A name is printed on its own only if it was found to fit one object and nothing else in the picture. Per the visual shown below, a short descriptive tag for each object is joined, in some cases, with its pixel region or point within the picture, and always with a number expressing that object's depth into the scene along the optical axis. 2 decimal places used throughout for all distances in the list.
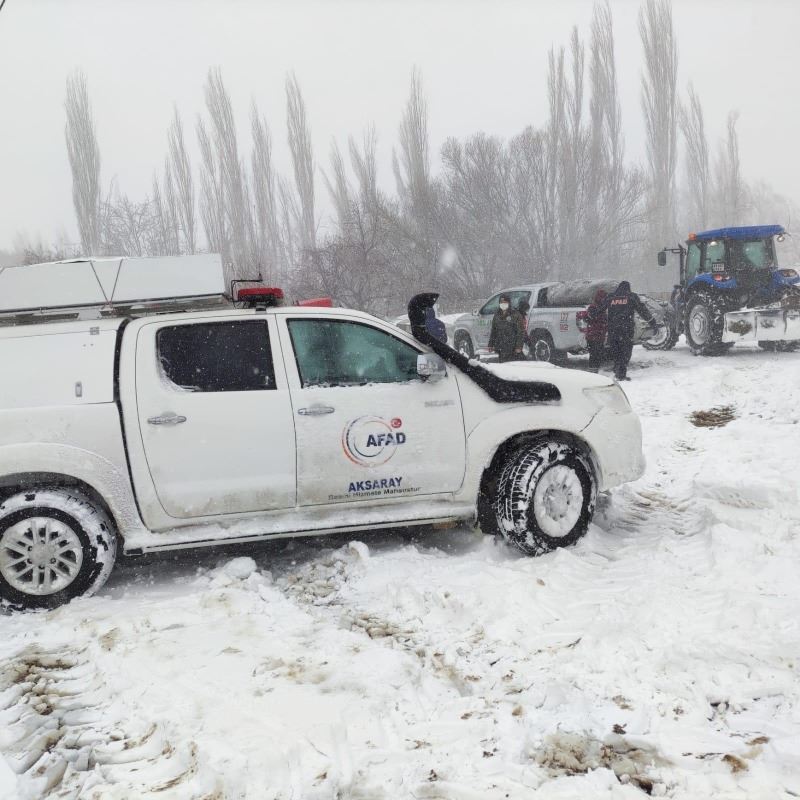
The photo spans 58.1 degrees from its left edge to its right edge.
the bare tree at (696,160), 35.12
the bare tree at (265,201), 34.75
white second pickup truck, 12.83
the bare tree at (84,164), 30.23
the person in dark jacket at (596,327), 11.48
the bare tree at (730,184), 37.59
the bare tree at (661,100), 31.02
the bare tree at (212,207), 34.19
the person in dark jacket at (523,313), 11.03
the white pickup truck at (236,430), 3.96
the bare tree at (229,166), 34.15
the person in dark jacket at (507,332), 10.95
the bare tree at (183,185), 33.84
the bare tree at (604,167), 28.50
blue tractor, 12.64
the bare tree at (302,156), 36.16
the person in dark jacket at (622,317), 10.95
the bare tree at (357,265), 22.38
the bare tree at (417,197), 27.80
